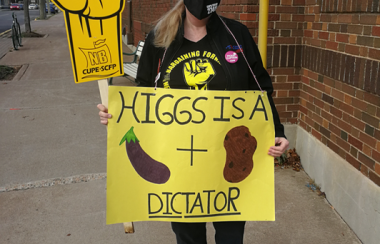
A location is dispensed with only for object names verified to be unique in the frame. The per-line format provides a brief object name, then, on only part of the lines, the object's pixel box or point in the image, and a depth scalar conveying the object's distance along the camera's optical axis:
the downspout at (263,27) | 3.06
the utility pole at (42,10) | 35.44
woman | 2.04
